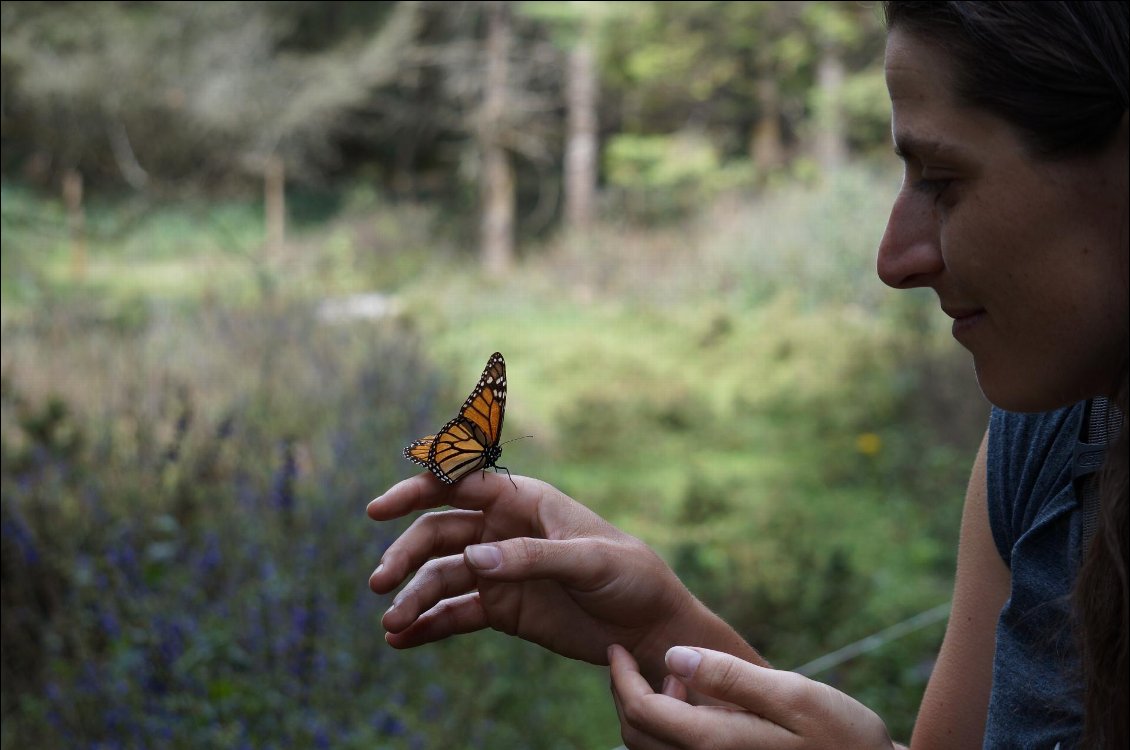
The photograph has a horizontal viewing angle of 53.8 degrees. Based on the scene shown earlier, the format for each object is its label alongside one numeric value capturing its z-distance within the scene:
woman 0.91
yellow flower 6.45
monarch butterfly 1.34
